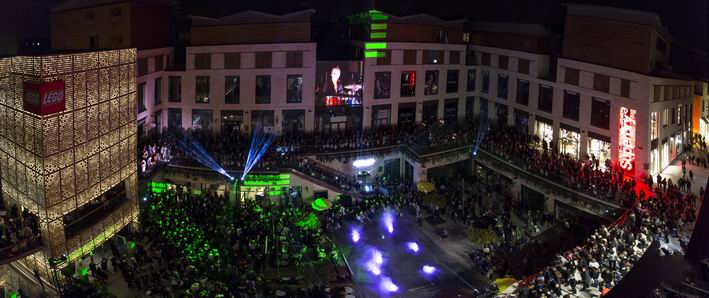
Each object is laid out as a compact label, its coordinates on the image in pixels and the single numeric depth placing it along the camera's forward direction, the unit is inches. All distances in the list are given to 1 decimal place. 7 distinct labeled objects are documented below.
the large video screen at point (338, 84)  1950.1
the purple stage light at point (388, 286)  1249.9
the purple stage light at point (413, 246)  1445.6
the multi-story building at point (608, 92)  1577.3
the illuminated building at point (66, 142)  1019.3
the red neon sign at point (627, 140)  1590.8
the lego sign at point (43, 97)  990.4
